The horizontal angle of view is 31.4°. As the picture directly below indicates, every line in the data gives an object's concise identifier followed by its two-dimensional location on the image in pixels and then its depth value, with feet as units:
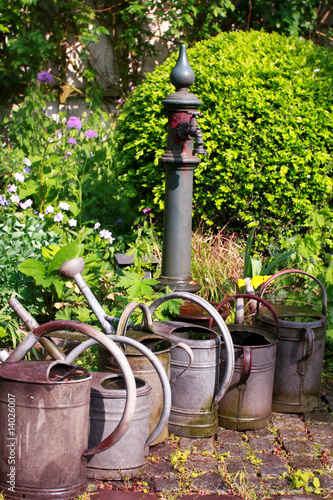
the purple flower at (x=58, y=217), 14.07
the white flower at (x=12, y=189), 14.58
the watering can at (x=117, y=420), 7.81
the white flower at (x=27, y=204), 14.35
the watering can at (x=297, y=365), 10.46
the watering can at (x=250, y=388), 9.62
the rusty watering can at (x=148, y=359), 8.46
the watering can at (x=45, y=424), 7.05
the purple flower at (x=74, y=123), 19.98
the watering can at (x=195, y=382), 9.27
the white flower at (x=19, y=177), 14.61
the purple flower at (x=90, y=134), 20.00
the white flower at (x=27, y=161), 15.44
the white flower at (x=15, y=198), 14.40
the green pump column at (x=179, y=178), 11.75
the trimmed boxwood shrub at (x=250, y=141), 15.20
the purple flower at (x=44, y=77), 22.37
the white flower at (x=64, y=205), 14.50
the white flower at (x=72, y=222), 14.32
